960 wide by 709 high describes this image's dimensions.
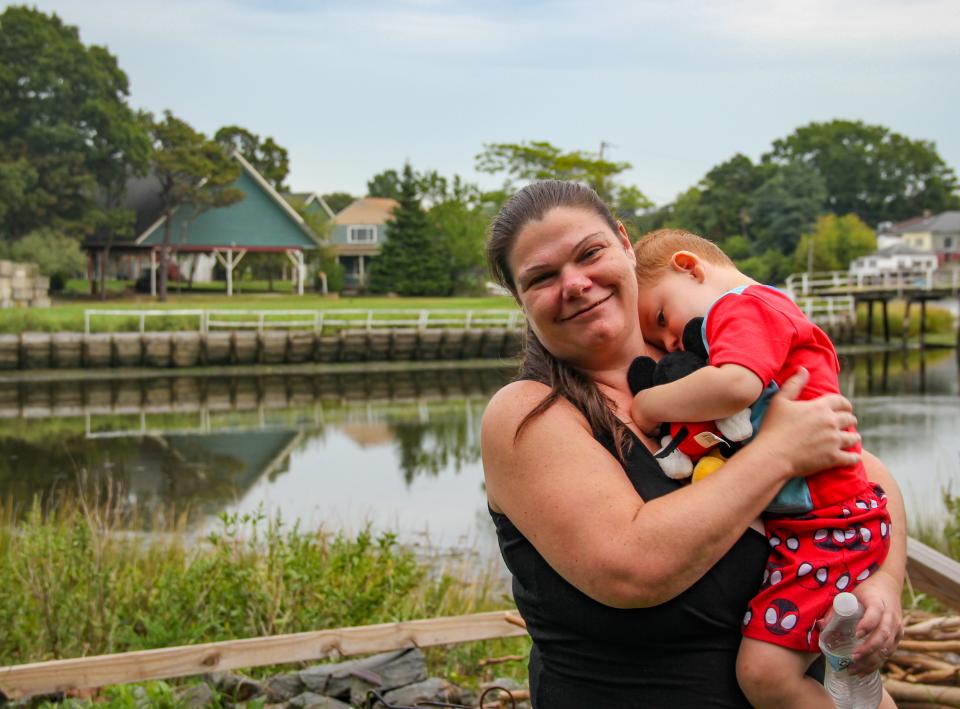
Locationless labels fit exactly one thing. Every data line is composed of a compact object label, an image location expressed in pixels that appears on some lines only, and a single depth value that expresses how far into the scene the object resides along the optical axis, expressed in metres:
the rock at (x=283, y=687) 4.35
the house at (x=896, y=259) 66.81
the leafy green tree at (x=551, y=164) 52.44
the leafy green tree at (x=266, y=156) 55.03
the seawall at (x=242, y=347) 29.09
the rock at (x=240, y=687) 4.39
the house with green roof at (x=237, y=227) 45.47
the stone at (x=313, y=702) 4.09
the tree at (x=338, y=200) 94.92
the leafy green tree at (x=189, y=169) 42.94
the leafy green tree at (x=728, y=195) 73.94
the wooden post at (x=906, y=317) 43.53
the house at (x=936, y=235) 83.50
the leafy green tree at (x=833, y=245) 64.75
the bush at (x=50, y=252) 39.16
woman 1.88
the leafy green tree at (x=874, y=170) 92.31
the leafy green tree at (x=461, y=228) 51.84
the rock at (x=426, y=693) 4.14
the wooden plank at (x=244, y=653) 4.01
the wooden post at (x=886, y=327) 43.47
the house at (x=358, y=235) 60.03
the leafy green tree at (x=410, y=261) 50.16
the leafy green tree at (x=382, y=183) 98.25
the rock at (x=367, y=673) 4.32
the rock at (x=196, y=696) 4.15
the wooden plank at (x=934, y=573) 3.50
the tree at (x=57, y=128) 41.91
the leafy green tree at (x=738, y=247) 65.12
